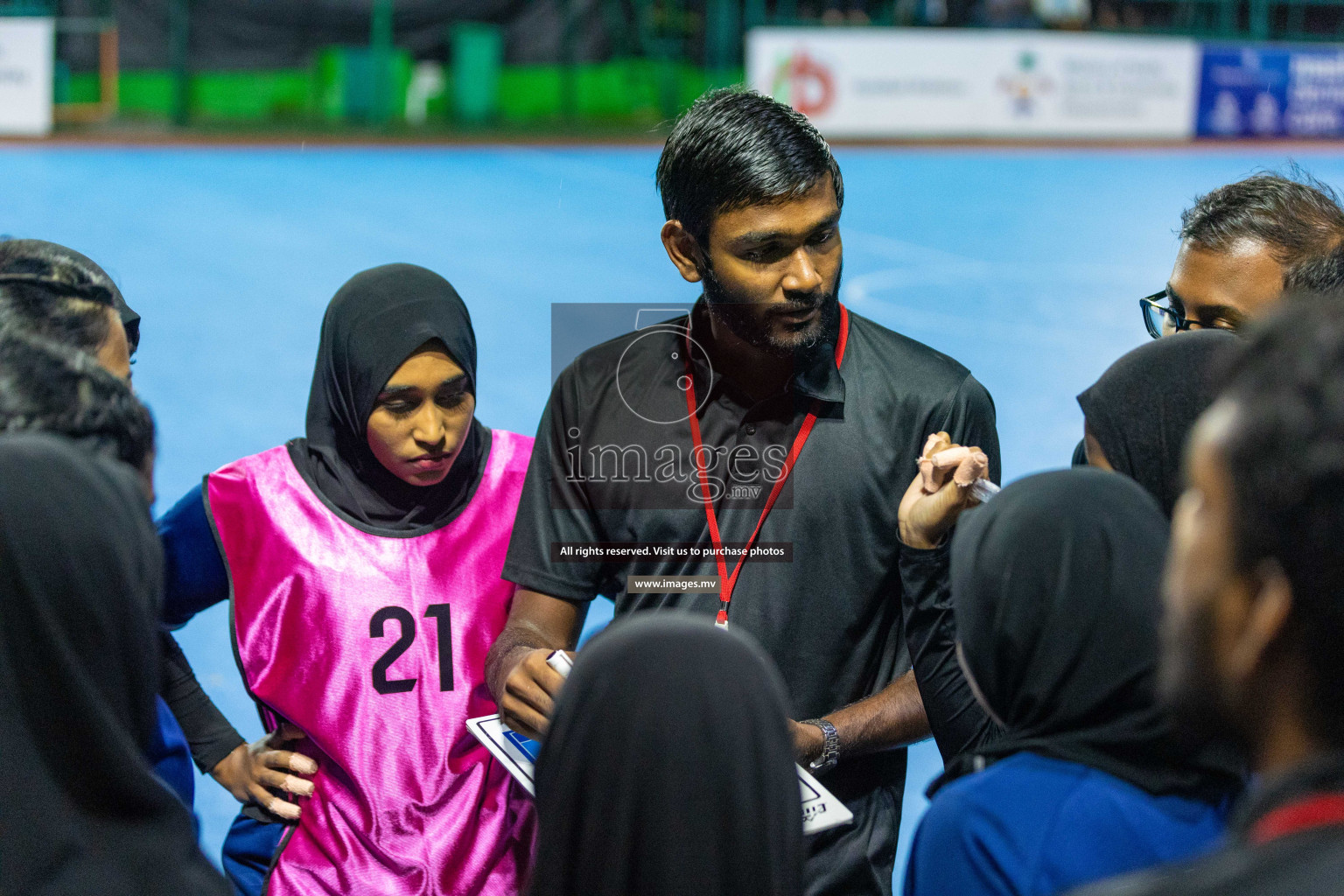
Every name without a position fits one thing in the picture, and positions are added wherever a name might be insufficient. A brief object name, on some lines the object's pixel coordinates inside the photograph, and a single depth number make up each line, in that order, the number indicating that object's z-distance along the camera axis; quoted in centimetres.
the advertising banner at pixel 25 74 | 1453
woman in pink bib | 250
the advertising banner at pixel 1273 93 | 1759
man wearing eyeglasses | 269
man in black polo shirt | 240
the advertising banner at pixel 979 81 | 1622
